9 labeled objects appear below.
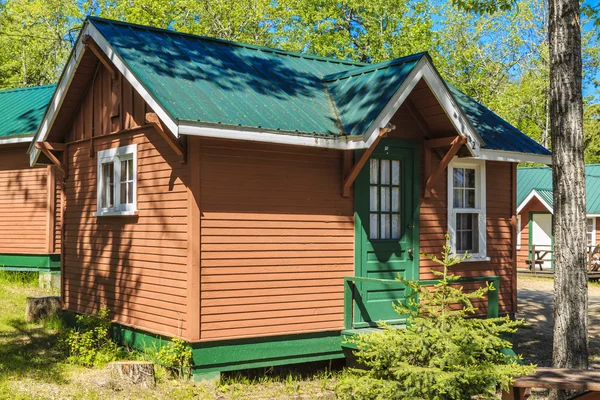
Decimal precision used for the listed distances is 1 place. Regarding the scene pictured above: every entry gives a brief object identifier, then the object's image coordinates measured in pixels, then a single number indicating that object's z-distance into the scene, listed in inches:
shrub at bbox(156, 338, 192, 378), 402.6
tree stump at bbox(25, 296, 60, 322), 573.6
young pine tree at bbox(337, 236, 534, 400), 295.0
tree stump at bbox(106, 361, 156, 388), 394.0
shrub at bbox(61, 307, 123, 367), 454.3
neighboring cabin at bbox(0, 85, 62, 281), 765.3
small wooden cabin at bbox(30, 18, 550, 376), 408.2
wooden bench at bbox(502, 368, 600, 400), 296.5
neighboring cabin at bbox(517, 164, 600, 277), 1257.4
